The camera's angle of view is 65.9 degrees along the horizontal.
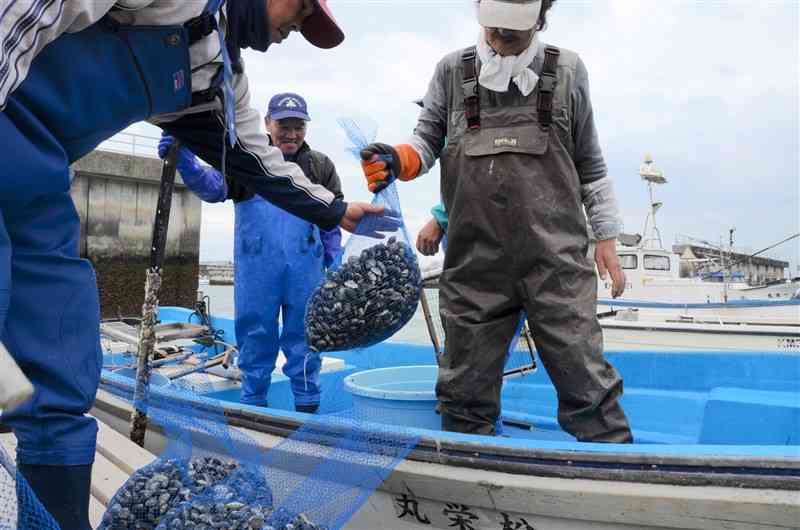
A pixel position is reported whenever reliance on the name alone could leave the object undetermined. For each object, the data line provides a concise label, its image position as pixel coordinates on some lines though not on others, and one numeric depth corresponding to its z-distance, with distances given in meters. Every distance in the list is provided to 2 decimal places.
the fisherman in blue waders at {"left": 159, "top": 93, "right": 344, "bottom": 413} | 3.09
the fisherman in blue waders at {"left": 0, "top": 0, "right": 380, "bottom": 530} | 1.23
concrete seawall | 10.64
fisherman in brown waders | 2.08
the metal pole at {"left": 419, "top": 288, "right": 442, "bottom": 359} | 2.74
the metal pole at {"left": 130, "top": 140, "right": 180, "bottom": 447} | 2.47
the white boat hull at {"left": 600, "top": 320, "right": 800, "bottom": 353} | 5.97
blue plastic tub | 2.48
